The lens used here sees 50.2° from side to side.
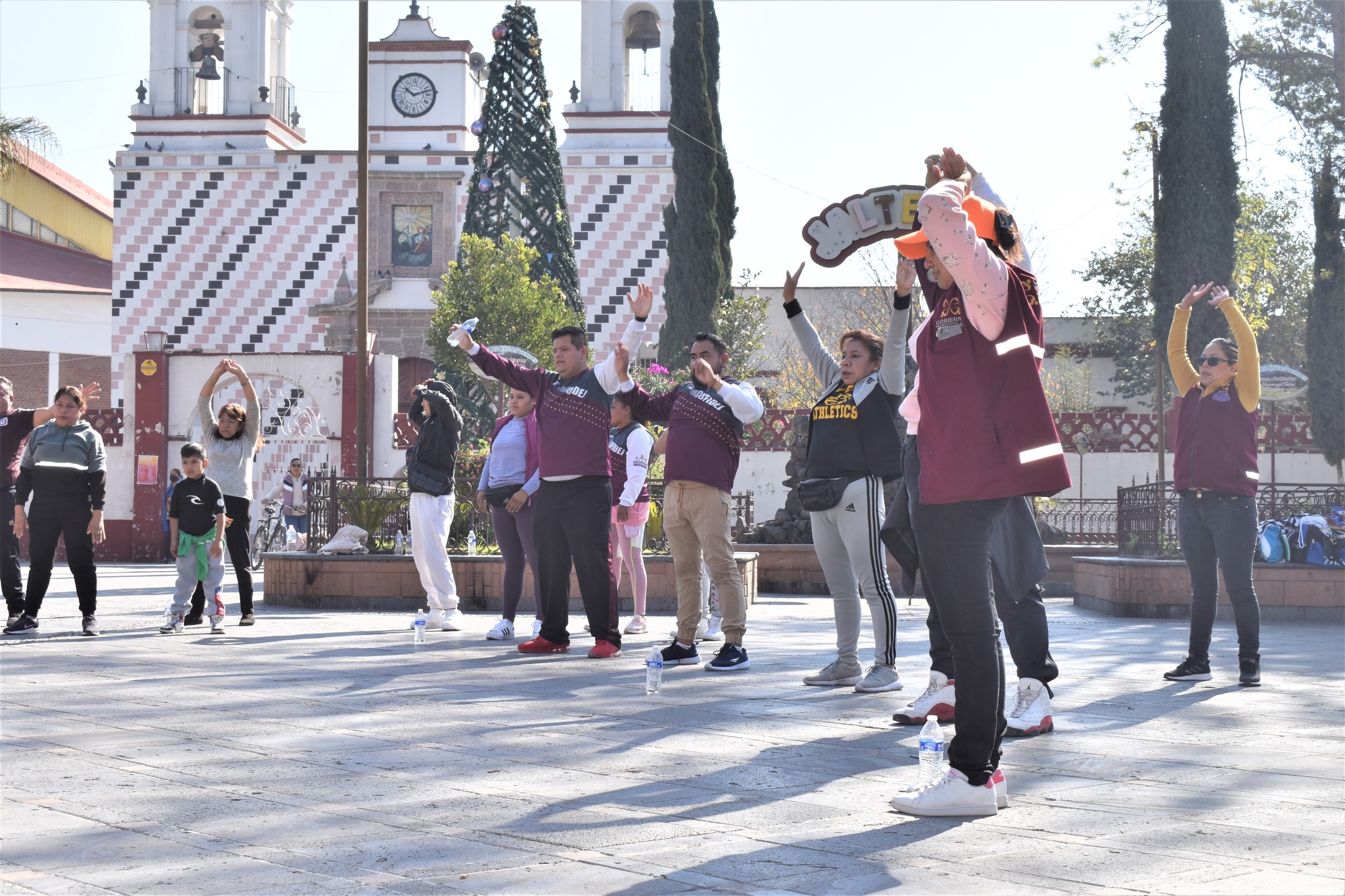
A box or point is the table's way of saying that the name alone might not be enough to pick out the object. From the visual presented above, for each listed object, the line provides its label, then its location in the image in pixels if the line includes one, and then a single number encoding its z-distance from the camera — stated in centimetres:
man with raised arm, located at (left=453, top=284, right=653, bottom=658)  799
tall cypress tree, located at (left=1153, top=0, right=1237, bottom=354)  2200
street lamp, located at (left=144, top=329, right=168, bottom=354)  2311
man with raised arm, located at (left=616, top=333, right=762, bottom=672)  763
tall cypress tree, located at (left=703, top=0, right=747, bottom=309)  2981
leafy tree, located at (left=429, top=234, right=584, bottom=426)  2488
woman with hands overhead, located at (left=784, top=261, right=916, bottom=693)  677
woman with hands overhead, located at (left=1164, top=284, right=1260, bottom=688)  720
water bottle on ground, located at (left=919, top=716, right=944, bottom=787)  411
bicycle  2273
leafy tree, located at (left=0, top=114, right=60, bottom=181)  2442
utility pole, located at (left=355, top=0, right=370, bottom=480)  1755
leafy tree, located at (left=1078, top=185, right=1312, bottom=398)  3294
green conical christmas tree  2672
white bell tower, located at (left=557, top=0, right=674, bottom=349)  3131
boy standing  991
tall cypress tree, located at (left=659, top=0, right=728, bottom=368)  2927
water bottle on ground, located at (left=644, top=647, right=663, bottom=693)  644
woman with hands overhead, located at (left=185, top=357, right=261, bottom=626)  1039
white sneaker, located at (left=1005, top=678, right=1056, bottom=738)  543
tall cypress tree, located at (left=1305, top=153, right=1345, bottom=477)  2591
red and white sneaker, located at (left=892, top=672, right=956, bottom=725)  563
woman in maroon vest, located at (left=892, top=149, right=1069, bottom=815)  399
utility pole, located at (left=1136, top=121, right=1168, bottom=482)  2394
